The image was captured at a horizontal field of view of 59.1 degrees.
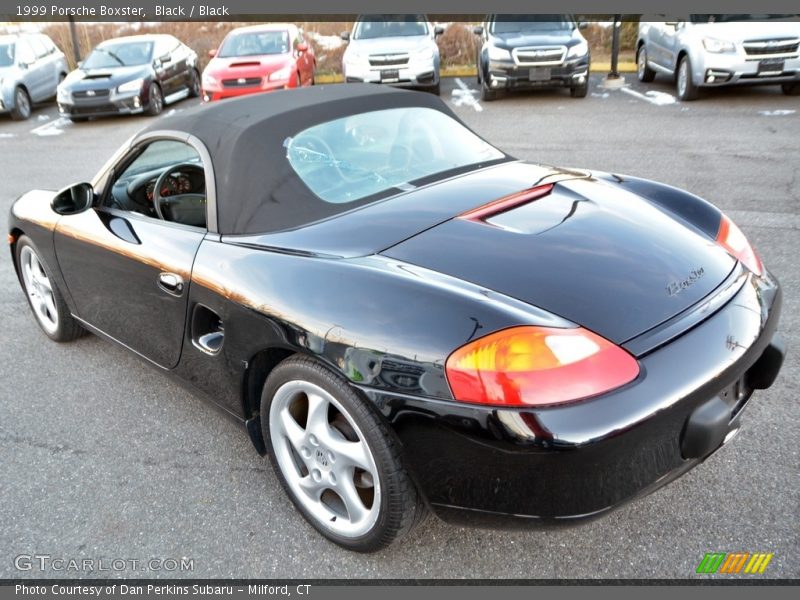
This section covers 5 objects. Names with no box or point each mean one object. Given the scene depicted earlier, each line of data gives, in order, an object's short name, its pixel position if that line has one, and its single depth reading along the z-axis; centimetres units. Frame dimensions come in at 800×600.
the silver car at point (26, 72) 1344
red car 1187
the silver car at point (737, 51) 970
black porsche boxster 193
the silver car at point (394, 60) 1184
